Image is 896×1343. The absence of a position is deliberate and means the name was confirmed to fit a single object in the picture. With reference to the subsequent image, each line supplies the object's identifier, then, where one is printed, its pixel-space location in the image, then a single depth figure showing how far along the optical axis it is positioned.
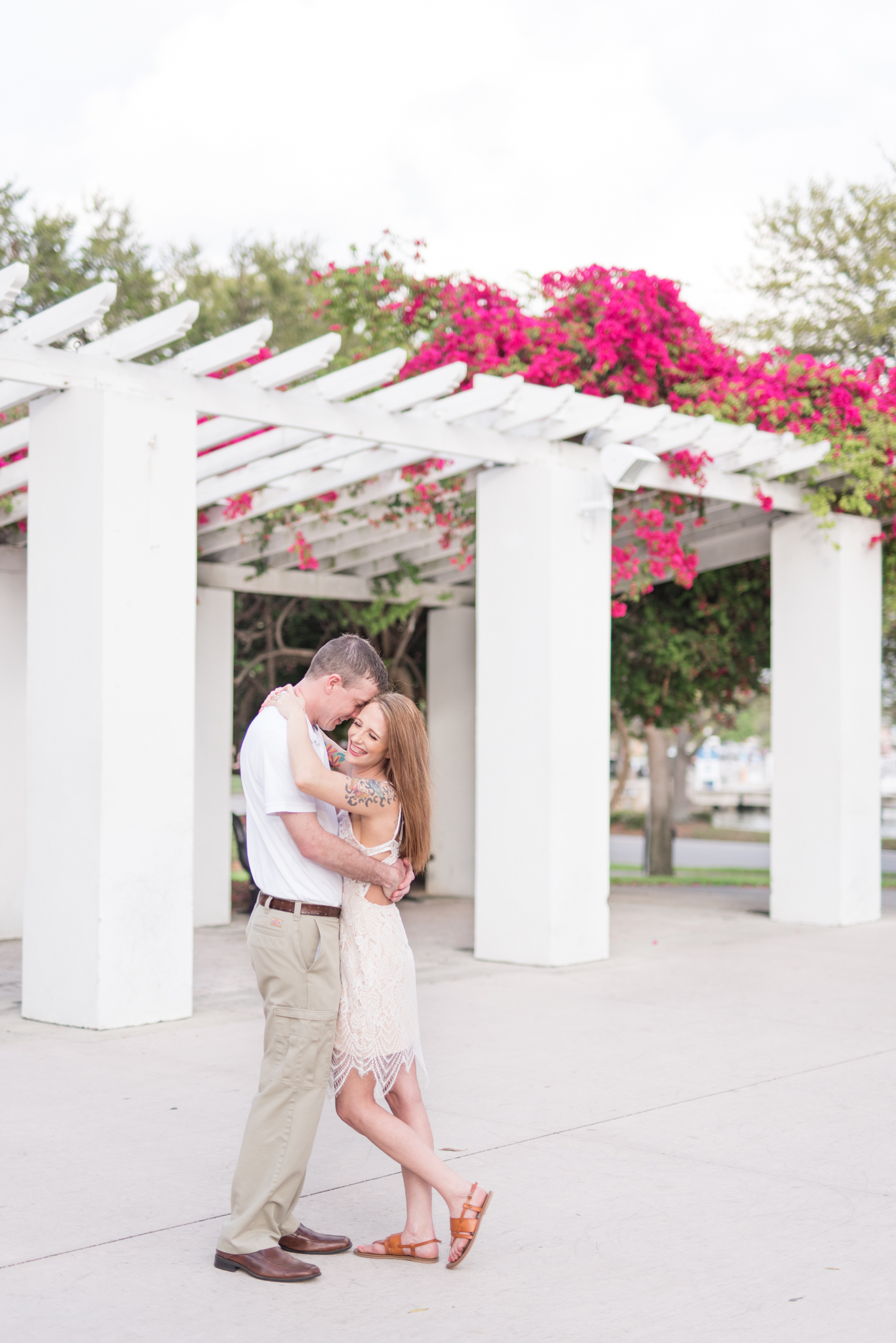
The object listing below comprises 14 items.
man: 3.60
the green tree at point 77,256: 18.66
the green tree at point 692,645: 12.58
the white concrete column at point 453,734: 12.98
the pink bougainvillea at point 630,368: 9.32
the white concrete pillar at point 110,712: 6.66
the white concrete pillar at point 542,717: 8.73
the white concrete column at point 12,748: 10.01
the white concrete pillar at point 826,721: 10.80
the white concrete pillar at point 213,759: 10.84
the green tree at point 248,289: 20.91
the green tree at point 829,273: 16.19
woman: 3.64
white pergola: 6.73
